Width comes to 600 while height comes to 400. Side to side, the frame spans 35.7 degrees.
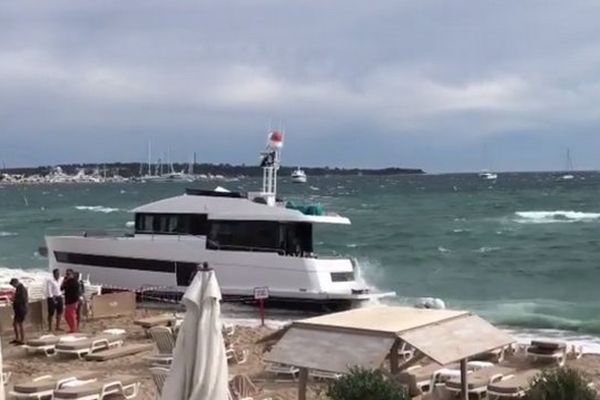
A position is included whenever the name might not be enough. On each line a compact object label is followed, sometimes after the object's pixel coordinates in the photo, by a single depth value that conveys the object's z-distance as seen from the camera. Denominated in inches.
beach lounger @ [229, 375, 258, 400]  489.4
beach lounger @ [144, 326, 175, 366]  599.5
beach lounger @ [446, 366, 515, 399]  503.5
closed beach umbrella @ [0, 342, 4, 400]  304.0
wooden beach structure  394.9
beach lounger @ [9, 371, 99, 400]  485.7
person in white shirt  728.3
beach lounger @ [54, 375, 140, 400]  477.7
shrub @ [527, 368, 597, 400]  385.4
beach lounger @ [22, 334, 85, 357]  637.3
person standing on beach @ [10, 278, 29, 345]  667.4
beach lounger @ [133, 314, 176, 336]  700.8
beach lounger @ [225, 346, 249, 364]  618.2
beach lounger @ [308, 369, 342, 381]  572.9
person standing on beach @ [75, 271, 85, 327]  745.0
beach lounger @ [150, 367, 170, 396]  474.9
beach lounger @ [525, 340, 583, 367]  617.3
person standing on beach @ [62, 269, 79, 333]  719.7
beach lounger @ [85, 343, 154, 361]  619.2
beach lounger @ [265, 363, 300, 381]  581.9
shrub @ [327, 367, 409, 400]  371.9
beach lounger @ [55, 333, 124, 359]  626.2
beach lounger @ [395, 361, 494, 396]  522.5
